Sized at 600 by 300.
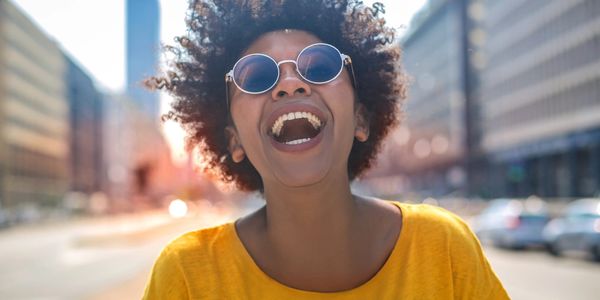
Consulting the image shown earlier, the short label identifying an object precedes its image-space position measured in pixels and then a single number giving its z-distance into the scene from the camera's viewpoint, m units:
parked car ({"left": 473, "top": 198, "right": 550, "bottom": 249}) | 21.59
